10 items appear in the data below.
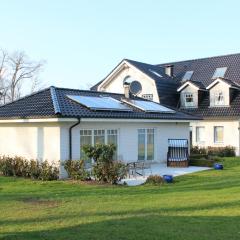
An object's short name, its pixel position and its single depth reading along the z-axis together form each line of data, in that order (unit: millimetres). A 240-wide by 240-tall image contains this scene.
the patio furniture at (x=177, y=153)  24266
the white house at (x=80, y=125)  19562
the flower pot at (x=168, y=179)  17047
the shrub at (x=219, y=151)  31203
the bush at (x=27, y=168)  18234
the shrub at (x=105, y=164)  16672
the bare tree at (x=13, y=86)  67600
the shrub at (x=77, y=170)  17531
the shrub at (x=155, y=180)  16578
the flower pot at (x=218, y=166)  23027
